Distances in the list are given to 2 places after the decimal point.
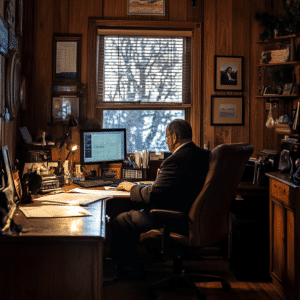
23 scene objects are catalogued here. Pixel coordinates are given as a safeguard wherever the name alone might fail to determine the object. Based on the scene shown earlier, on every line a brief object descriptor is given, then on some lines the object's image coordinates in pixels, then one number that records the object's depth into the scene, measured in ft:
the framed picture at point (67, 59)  11.68
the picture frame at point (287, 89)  11.46
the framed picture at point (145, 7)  11.96
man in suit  8.16
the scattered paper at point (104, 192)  9.00
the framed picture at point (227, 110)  12.28
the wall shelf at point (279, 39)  11.44
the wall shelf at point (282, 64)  11.45
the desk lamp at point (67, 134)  11.09
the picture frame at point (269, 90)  11.83
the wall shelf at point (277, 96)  11.49
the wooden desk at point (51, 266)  5.37
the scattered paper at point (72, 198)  7.79
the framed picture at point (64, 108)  11.68
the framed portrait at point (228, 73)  12.21
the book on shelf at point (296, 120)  10.56
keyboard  10.08
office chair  7.91
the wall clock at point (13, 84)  8.65
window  12.00
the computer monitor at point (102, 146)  10.64
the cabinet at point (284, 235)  8.47
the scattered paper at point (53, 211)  6.57
